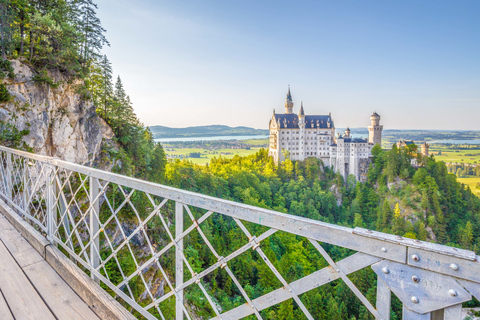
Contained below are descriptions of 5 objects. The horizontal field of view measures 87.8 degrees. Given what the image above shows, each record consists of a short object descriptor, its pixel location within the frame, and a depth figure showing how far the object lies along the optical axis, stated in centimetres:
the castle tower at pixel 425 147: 6819
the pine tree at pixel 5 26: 1414
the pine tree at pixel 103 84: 2617
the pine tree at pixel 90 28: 2484
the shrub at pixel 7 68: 1282
